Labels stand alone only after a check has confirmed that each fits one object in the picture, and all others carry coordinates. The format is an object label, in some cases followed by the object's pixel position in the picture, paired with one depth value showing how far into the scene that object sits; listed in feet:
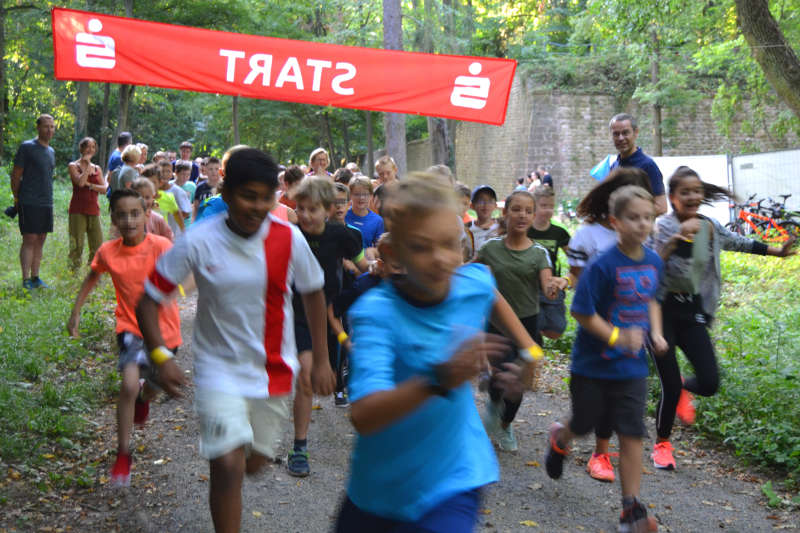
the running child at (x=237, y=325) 12.13
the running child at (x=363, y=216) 26.18
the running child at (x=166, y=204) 35.06
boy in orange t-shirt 17.24
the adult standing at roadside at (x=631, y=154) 21.49
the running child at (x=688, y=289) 18.51
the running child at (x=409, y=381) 7.75
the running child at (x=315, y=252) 18.47
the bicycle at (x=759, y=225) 63.57
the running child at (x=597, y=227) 17.83
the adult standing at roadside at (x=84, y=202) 39.32
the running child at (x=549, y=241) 22.16
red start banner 32.22
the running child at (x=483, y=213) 24.68
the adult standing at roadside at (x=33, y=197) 37.86
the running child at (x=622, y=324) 15.10
